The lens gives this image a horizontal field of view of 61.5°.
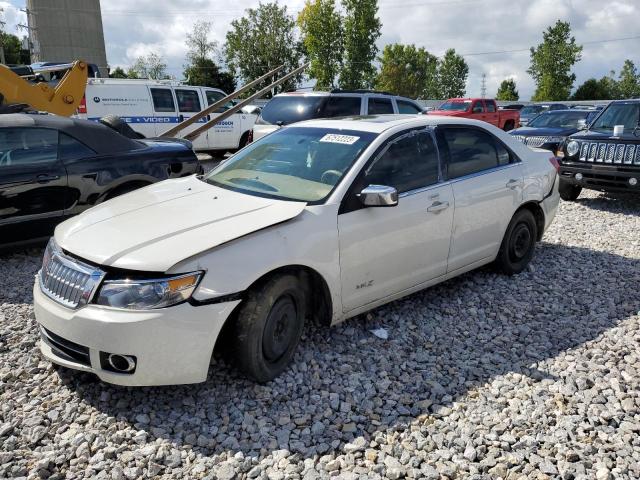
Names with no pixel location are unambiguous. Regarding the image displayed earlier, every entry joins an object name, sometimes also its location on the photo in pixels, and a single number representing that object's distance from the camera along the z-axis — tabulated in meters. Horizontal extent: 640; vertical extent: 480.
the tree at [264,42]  54.16
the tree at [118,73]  58.69
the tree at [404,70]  53.28
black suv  7.96
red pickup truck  21.25
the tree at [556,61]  42.69
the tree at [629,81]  61.13
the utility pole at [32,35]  55.22
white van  12.42
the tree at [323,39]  41.38
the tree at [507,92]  63.44
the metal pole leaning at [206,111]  9.46
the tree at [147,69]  61.46
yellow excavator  10.30
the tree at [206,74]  51.36
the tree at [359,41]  39.72
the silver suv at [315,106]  9.63
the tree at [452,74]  67.69
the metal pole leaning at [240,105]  9.34
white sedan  2.87
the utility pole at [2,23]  51.67
